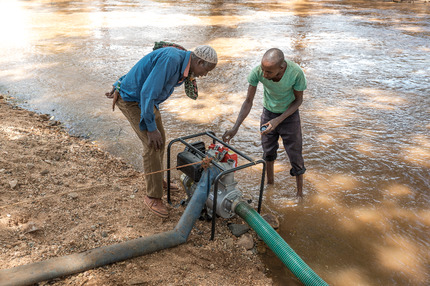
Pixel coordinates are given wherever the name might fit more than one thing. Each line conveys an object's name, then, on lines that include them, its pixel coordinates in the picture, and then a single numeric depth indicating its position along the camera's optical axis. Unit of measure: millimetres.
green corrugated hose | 2635
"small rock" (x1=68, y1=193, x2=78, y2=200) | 3564
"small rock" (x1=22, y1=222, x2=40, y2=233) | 3016
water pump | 3162
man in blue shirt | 2775
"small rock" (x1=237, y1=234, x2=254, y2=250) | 3221
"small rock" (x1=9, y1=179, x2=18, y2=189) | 3550
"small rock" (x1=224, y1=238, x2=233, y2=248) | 3190
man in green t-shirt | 3101
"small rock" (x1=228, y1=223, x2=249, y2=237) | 3338
